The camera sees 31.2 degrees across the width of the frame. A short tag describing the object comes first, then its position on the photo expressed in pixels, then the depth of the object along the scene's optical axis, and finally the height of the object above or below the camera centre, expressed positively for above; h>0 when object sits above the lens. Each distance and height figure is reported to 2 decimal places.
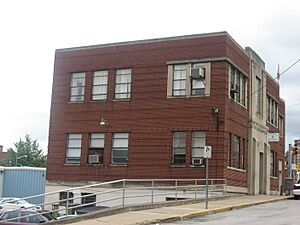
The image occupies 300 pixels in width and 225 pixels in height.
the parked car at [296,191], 31.92 -0.38
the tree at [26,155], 98.74 +3.46
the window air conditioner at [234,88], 30.71 +5.45
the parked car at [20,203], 27.32 -1.68
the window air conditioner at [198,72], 29.44 +5.89
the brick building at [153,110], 29.72 +4.00
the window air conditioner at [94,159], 32.28 +1.02
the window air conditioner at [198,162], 29.22 +1.00
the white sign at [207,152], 20.98 +1.12
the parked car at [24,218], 18.84 -1.57
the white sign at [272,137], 36.77 +3.17
